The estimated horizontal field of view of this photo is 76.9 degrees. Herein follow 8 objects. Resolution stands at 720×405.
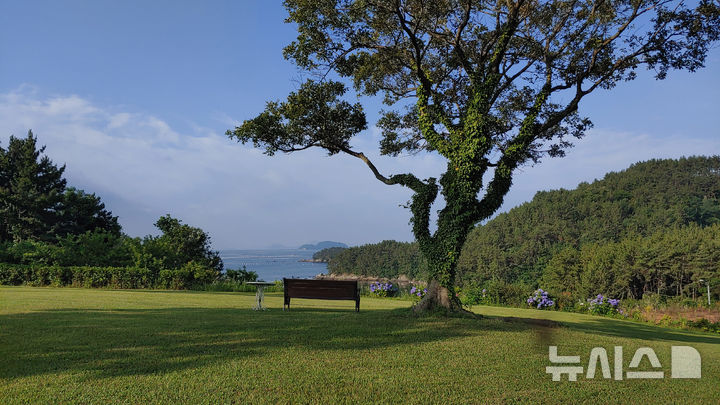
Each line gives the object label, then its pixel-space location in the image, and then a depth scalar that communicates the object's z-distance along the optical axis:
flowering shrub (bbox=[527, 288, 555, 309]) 16.83
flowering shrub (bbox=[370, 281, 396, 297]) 19.52
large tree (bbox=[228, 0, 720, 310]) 9.95
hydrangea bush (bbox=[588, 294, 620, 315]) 15.64
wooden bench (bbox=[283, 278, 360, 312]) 10.70
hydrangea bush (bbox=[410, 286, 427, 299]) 17.29
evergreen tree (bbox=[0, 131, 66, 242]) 36.31
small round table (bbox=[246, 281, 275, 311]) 11.15
